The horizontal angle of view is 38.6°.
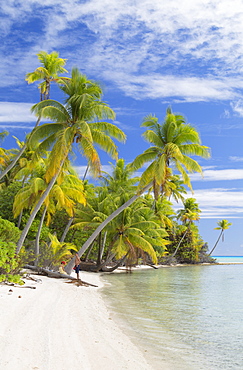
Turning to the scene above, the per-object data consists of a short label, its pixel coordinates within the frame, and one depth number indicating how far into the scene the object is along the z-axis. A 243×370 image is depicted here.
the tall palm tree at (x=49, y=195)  20.88
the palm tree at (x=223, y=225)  69.88
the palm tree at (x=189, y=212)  54.09
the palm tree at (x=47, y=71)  19.78
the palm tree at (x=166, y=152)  19.23
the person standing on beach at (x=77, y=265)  16.05
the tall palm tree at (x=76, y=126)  16.94
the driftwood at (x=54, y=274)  15.86
